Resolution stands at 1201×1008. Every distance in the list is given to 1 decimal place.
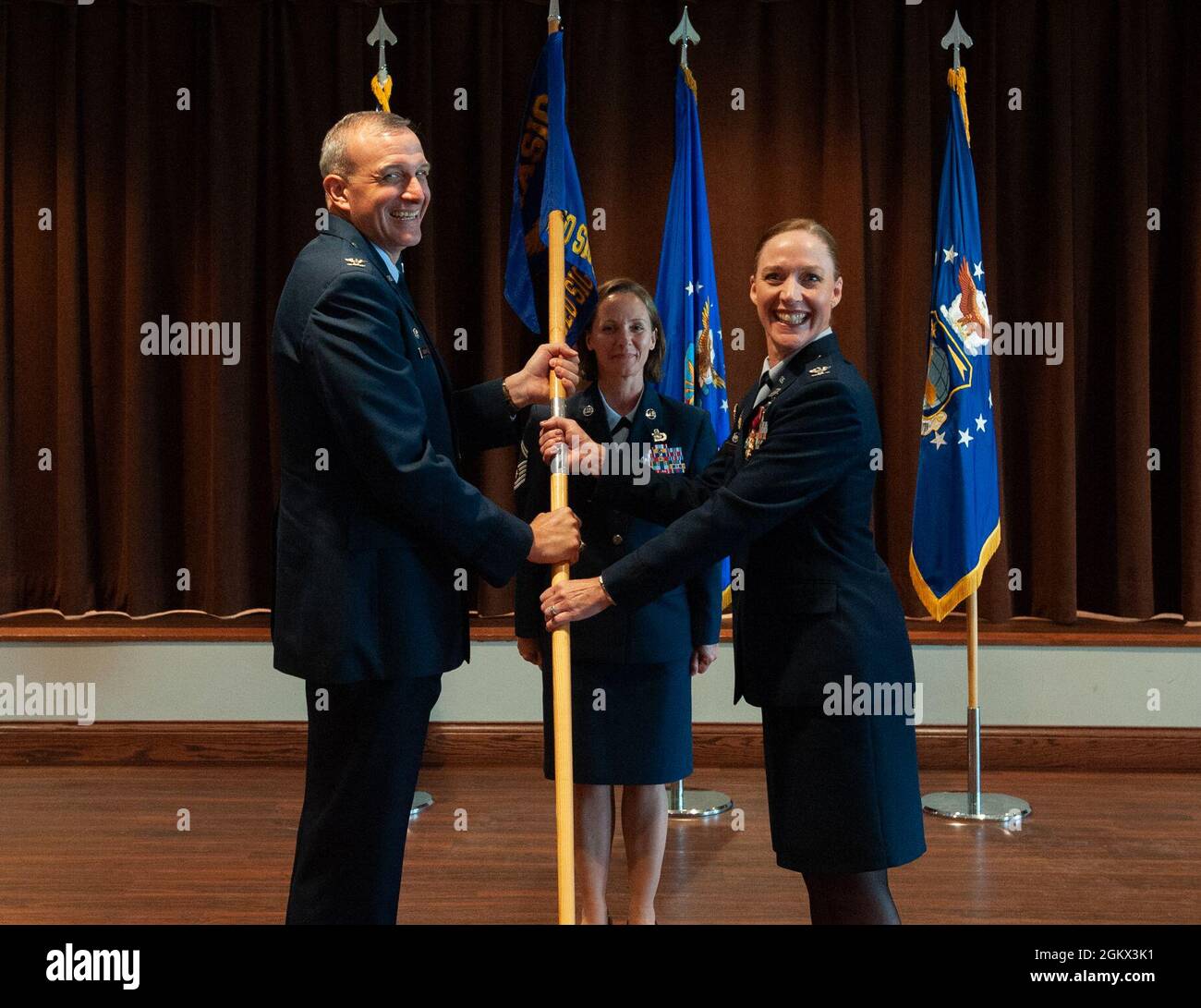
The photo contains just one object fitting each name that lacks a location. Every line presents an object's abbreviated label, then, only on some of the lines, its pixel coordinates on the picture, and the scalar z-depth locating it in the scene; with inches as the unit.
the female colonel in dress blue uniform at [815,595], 79.8
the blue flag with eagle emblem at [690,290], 168.7
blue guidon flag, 106.7
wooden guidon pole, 83.5
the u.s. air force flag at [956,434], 165.5
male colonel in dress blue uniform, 80.7
